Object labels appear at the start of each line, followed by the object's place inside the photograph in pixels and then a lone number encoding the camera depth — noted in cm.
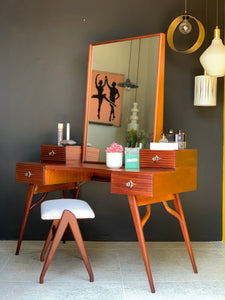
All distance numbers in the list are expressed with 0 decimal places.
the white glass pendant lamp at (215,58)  243
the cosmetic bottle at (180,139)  245
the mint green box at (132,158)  231
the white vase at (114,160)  239
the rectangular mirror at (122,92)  259
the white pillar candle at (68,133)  283
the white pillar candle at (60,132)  287
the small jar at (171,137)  248
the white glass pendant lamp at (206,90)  293
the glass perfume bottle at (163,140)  241
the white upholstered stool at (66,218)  214
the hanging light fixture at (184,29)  282
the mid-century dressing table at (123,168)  208
